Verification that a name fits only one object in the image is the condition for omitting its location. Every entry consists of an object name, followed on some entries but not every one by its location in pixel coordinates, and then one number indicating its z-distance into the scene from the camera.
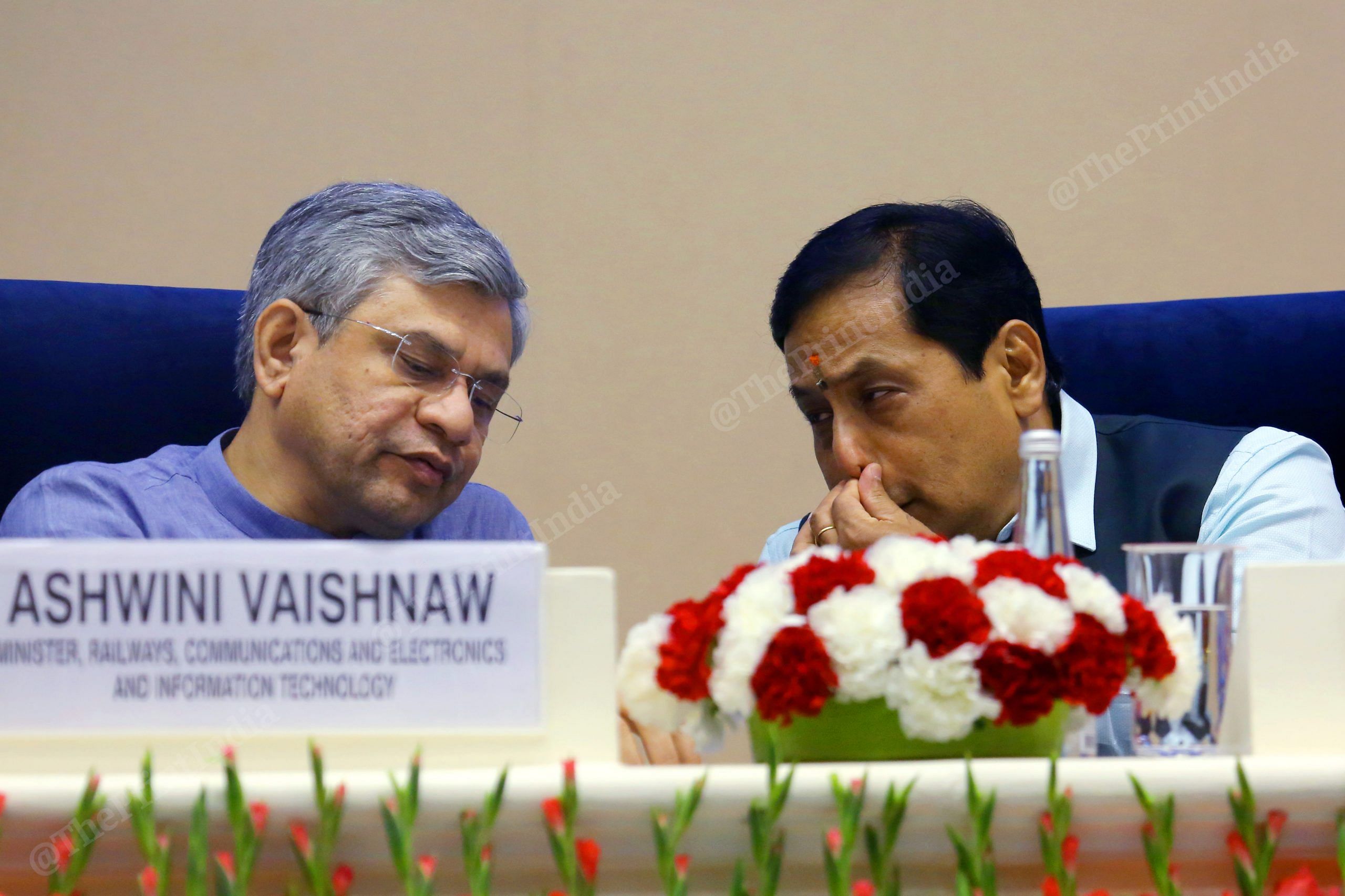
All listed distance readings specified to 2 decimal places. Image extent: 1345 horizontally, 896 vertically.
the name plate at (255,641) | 4.86
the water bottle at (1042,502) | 5.03
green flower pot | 4.86
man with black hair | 6.09
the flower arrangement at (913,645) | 4.84
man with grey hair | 6.23
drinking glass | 4.95
